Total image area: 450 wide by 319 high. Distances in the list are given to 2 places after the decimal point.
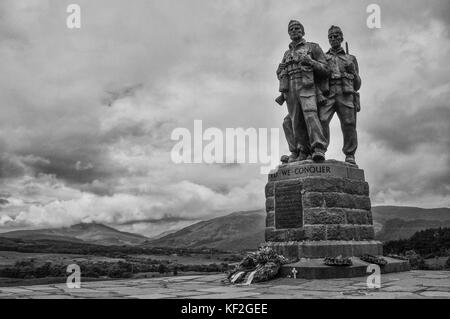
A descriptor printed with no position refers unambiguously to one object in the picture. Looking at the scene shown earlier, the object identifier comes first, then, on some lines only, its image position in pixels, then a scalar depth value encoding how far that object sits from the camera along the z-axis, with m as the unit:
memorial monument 10.41
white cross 9.41
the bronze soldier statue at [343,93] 12.05
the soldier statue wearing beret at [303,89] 11.35
